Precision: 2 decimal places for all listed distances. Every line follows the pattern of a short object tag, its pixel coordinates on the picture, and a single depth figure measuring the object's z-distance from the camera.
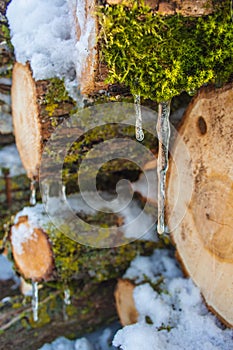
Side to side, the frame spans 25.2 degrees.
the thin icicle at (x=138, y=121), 0.48
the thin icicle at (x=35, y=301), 0.63
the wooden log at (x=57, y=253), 0.60
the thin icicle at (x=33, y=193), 0.64
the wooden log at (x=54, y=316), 0.66
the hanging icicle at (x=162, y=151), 0.49
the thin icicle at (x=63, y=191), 0.61
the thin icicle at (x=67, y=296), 0.65
